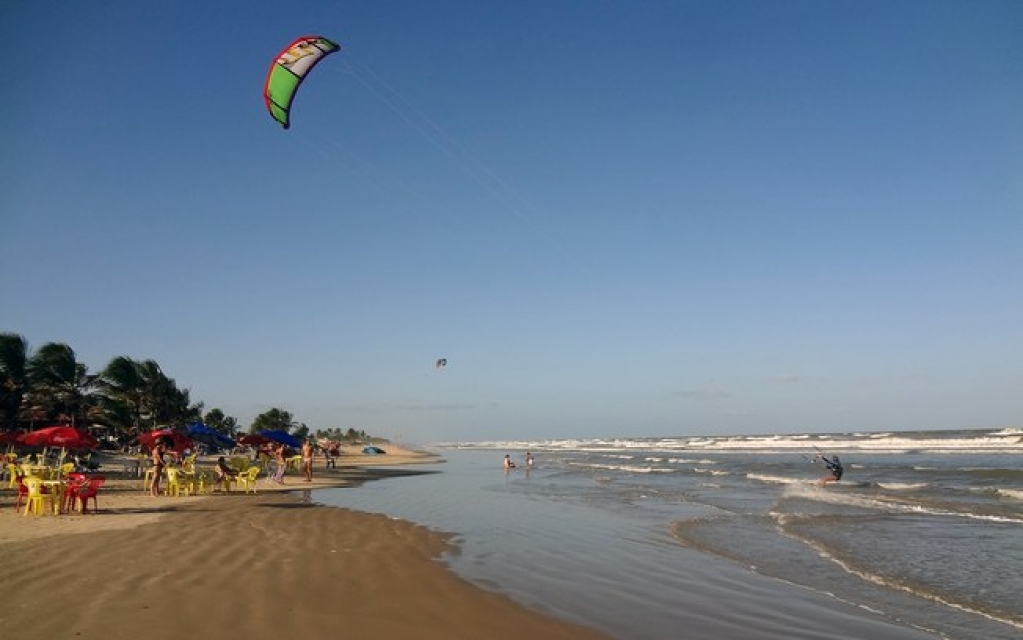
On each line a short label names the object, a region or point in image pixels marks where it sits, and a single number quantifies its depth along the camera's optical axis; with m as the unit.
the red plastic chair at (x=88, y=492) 13.13
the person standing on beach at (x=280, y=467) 23.43
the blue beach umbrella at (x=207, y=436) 24.03
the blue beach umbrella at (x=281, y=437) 25.25
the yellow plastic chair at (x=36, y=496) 12.98
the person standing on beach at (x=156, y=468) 16.84
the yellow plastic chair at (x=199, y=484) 18.85
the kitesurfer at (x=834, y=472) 27.60
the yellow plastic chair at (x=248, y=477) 19.19
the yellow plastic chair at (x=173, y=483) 17.83
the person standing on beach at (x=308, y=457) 24.75
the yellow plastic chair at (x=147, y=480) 19.29
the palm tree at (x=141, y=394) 35.78
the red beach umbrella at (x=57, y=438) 17.23
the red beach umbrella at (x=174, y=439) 18.36
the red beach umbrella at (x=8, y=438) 21.11
